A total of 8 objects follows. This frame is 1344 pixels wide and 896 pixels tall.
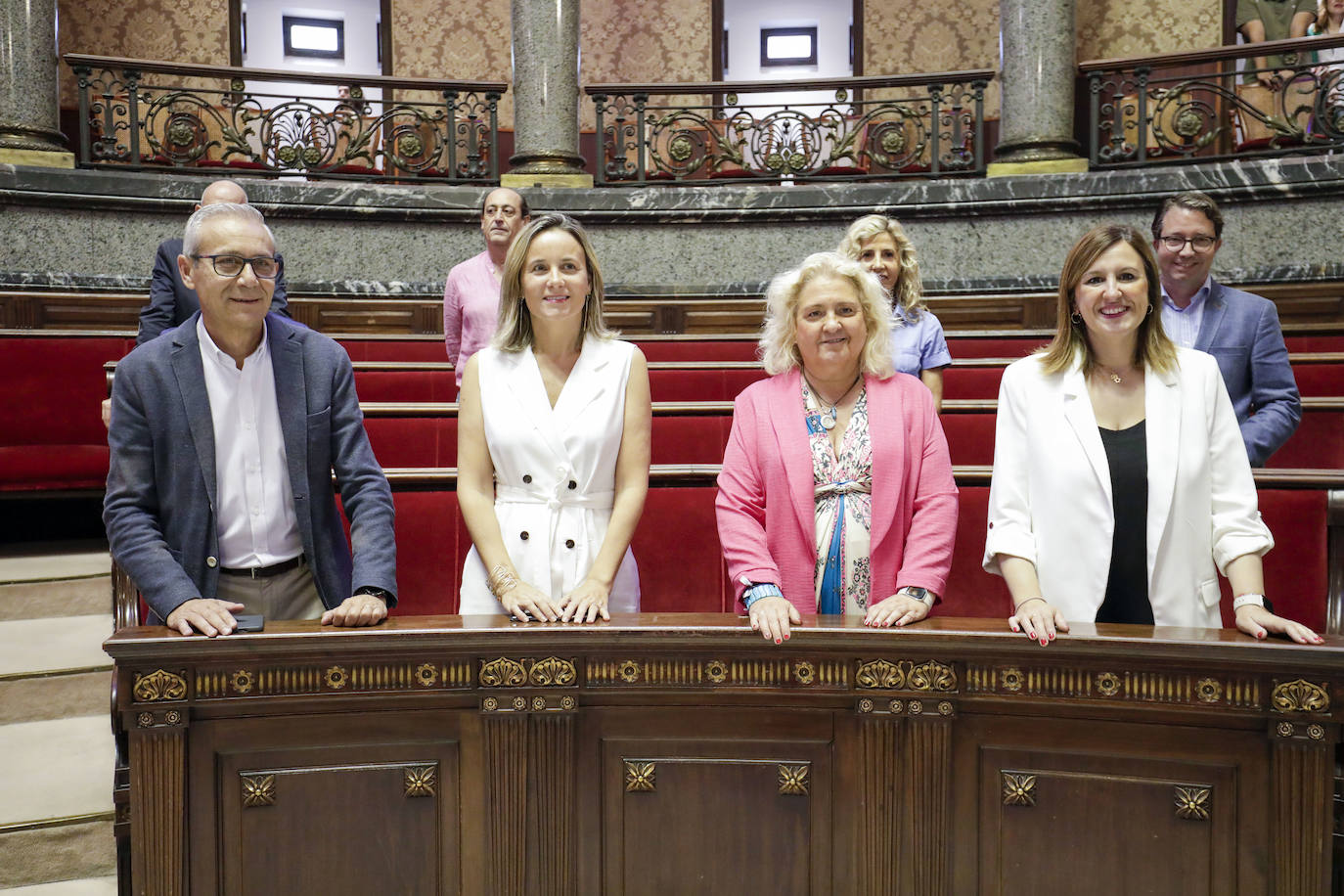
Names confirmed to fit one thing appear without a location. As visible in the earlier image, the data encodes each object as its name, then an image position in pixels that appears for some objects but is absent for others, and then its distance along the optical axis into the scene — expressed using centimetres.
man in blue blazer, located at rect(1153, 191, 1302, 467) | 222
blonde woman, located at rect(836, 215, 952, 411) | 250
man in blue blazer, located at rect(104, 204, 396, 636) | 158
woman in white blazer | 157
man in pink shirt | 289
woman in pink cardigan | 166
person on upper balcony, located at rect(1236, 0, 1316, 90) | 627
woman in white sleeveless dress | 178
